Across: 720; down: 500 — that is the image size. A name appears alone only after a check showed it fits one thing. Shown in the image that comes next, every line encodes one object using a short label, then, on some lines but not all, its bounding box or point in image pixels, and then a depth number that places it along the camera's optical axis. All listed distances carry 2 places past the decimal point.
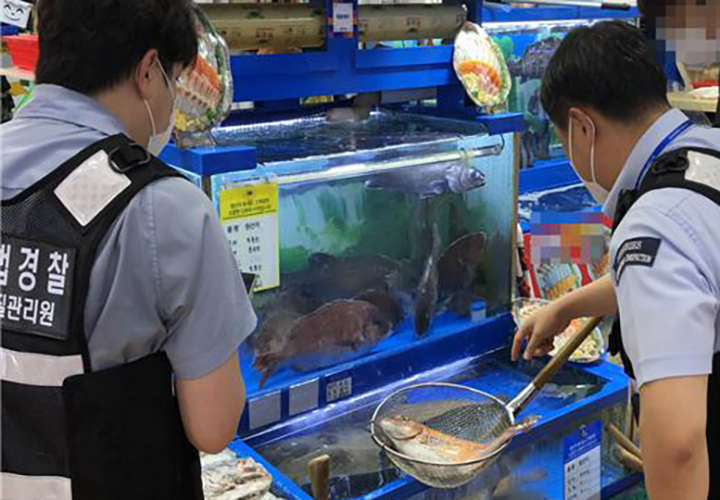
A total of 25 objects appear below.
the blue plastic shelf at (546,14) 3.63
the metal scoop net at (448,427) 1.82
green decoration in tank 2.10
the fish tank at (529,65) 3.61
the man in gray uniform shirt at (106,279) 1.07
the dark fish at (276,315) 2.07
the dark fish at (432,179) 2.29
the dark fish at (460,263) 2.49
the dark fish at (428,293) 2.43
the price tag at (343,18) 2.19
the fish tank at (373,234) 2.11
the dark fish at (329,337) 2.13
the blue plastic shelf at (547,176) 3.65
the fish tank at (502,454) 1.92
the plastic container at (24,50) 2.00
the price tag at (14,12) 2.16
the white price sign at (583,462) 2.29
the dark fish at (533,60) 3.66
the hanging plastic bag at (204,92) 1.78
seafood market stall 1.96
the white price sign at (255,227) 1.91
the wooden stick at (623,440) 2.55
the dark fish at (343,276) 2.18
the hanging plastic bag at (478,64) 2.48
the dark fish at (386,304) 2.31
